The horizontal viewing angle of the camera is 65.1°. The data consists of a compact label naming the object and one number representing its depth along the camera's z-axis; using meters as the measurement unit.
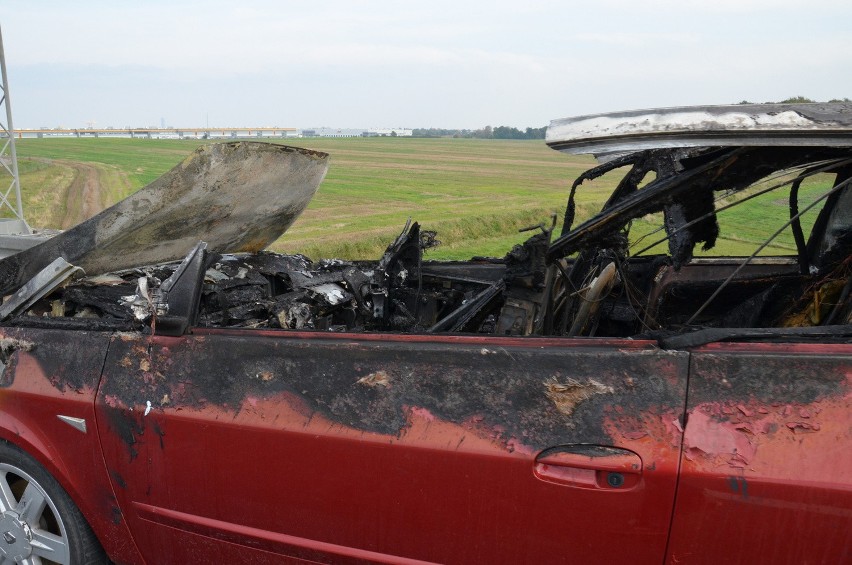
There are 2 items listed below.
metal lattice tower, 12.15
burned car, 1.63
